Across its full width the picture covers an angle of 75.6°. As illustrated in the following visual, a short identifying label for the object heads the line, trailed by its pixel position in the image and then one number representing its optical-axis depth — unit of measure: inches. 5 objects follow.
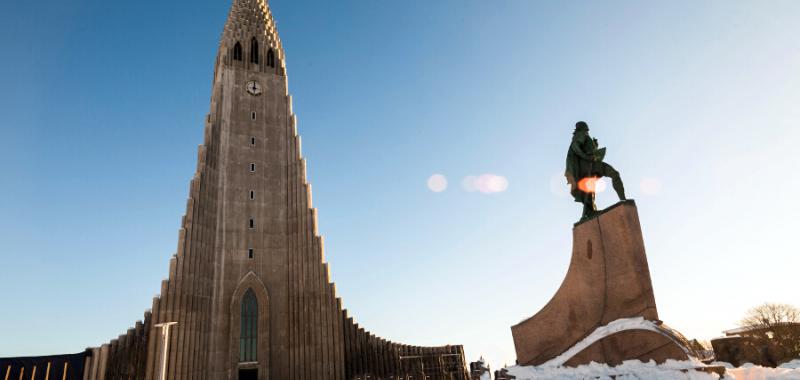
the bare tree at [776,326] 1466.5
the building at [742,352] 597.3
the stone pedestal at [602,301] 498.9
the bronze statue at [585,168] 618.2
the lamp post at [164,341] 791.7
